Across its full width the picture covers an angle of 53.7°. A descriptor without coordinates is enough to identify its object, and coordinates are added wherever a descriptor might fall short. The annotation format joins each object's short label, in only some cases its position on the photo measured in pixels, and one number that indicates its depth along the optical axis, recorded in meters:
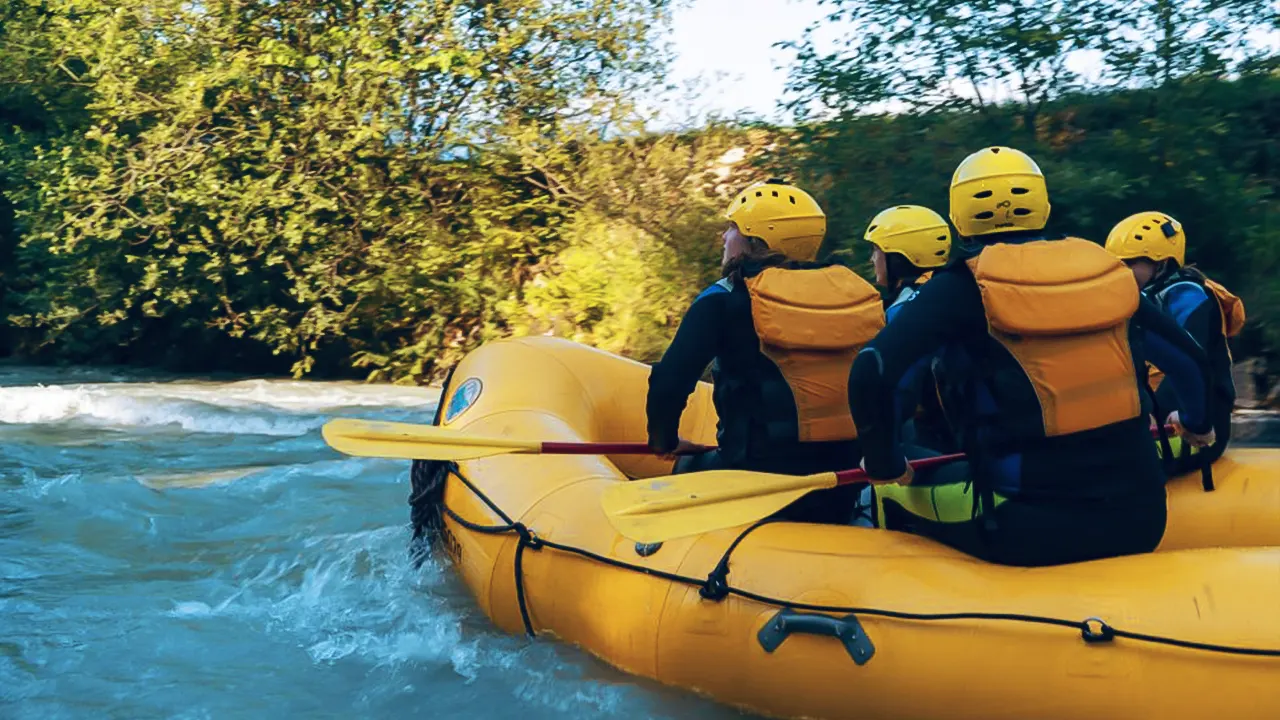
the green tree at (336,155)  10.75
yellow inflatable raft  2.52
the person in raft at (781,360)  3.22
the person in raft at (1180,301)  3.42
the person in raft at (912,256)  3.82
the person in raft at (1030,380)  2.55
